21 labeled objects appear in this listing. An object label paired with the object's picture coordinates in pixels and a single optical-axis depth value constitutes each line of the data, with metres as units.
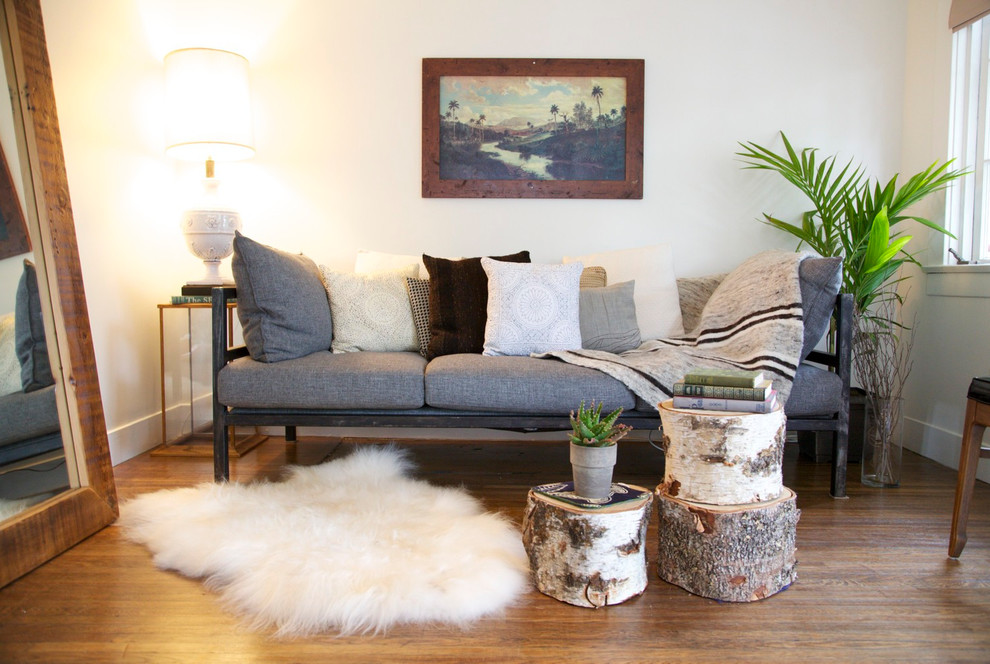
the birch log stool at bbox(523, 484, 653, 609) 1.62
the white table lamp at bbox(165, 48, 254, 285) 3.16
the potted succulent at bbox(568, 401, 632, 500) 1.66
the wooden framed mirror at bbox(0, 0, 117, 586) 2.04
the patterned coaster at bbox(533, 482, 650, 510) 1.66
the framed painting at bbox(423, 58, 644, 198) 3.45
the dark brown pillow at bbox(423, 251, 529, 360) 2.89
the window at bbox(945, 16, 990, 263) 2.97
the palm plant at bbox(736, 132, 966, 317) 2.81
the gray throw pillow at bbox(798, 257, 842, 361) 2.49
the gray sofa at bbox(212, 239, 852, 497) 2.47
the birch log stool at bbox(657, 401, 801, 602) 1.68
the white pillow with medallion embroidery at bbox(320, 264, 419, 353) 2.90
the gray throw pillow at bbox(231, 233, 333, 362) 2.55
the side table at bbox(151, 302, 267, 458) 3.08
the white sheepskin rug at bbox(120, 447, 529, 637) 1.59
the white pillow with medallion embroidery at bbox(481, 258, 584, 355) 2.79
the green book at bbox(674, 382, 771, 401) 1.74
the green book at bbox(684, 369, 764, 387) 1.75
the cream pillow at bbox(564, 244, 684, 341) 3.08
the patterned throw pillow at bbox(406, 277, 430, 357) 2.98
